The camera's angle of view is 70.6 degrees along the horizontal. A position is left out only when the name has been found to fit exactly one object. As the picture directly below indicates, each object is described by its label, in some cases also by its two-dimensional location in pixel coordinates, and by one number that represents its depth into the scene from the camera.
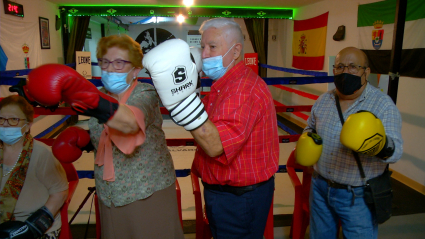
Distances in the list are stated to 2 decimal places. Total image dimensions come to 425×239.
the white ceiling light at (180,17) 7.22
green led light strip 7.00
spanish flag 5.94
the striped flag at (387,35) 3.37
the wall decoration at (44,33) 5.88
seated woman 1.55
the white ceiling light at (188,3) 6.25
